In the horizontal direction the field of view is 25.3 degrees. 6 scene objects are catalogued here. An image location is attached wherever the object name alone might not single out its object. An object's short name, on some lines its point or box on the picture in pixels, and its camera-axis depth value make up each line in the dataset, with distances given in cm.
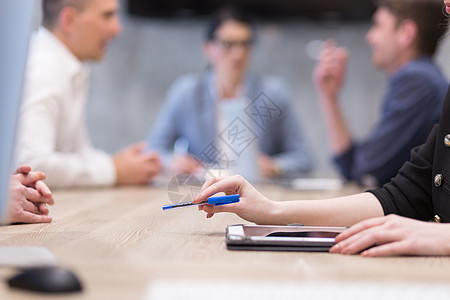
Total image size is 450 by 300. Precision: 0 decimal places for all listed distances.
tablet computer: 166
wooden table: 148
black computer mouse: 139
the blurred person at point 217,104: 418
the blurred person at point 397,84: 299
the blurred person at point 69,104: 271
